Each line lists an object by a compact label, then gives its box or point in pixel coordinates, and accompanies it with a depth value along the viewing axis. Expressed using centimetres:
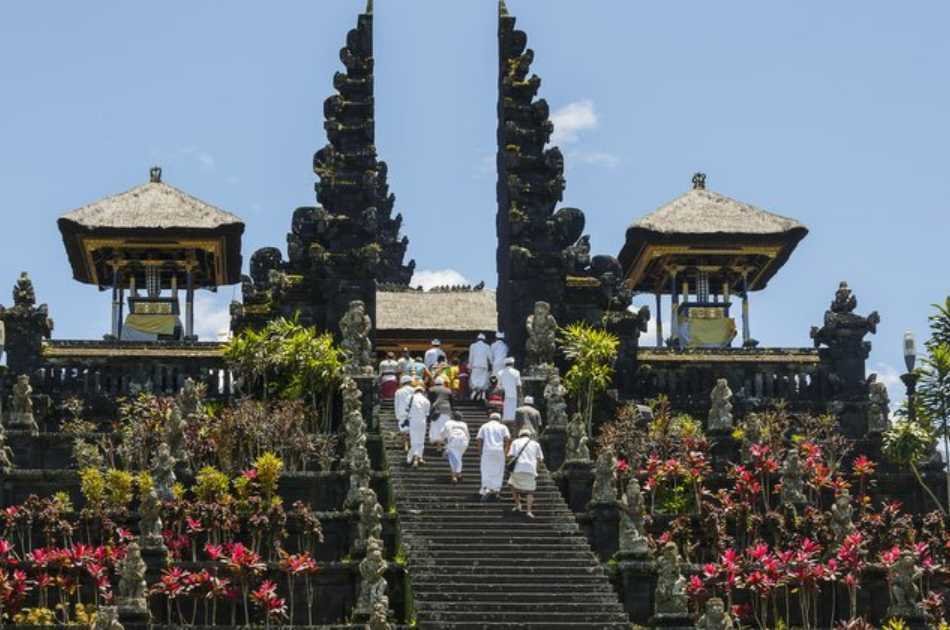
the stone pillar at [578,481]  3662
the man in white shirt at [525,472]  3512
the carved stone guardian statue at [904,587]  3312
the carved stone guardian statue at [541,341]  4319
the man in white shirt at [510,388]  3978
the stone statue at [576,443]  3688
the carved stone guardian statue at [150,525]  3353
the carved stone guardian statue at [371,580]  3203
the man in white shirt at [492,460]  3553
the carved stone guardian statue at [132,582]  3180
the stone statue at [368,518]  3375
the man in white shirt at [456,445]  3638
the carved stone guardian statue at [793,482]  3678
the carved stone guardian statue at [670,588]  3253
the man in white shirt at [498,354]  4244
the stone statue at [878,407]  4294
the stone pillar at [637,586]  3362
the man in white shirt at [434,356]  4328
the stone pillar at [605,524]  3522
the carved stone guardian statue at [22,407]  4084
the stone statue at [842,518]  3559
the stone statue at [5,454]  3731
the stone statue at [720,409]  3994
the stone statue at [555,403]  3897
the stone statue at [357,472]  3538
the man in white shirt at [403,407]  3834
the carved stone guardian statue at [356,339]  4231
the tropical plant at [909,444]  3969
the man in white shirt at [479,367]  4212
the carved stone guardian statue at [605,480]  3534
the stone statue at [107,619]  3019
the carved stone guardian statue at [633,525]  3409
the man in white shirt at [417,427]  3709
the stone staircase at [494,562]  3209
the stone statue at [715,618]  3145
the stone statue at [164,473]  3534
